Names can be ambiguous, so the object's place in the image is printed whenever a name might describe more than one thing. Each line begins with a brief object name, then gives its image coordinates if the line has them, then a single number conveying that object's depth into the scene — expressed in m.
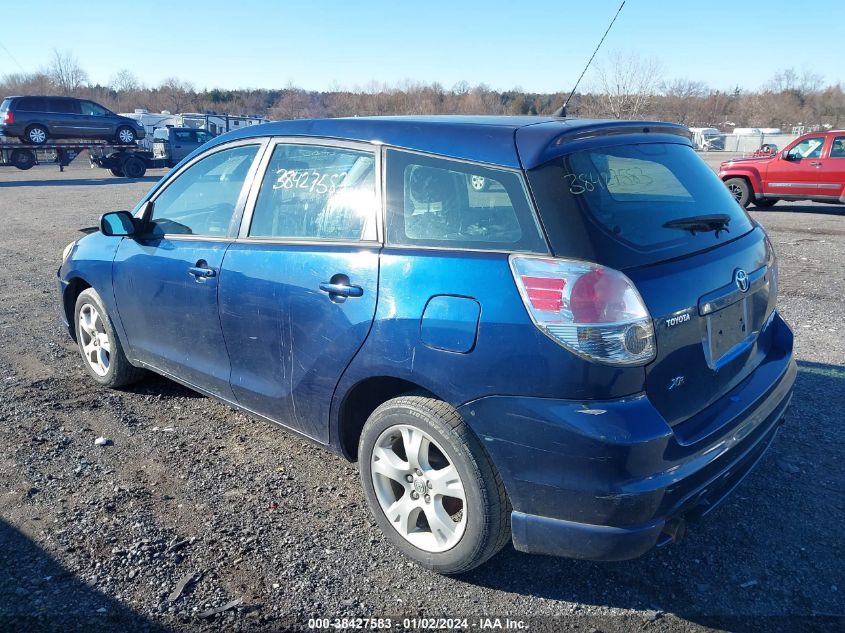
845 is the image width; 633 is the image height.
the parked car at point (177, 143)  30.80
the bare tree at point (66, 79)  73.23
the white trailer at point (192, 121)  36.49
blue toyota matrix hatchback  2.37
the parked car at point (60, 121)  25.81
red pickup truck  14.32
